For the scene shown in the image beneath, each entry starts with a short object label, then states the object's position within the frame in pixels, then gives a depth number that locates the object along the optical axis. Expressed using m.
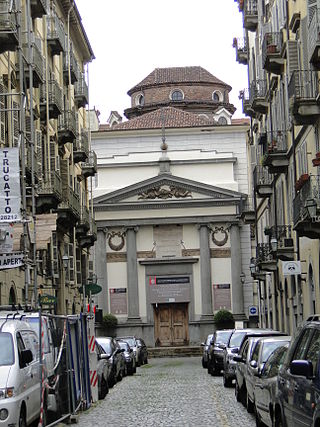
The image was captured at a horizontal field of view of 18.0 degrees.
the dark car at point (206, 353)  40.54
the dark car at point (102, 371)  25.06
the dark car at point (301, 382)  10.23
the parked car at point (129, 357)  37.59
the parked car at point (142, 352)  47.94
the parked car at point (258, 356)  18.28
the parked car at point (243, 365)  20.28
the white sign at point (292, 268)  28.64
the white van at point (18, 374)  14.16
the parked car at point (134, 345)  44.72
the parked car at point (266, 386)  15.27
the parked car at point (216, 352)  35.06
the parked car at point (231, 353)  27.11
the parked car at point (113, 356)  29.88
